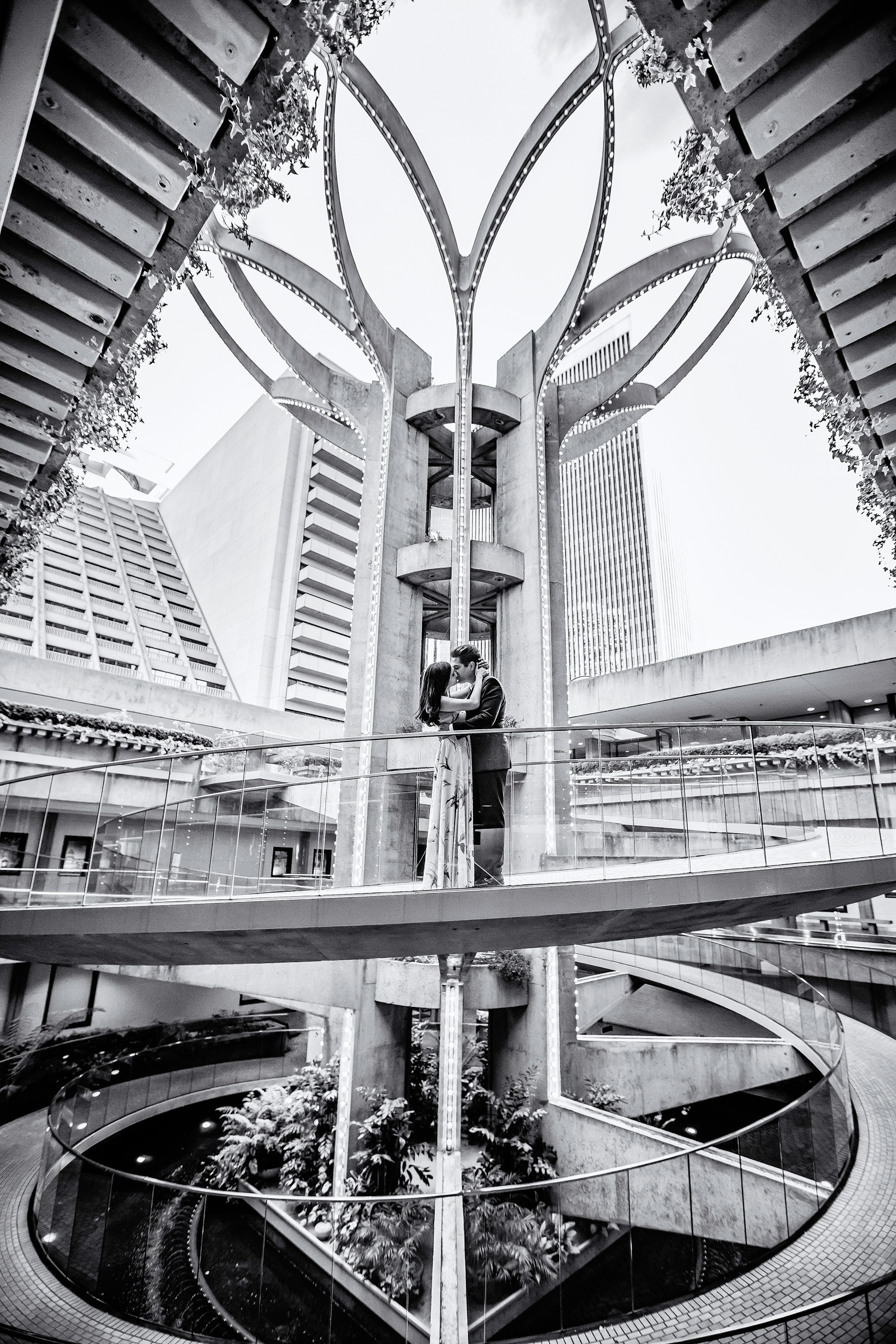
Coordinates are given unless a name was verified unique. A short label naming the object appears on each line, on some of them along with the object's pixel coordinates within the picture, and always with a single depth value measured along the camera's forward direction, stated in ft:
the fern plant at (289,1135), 36.14
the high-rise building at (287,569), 139.44
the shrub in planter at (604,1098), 38.93
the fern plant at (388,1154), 33.96
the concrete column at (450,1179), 20.34
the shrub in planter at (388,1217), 20.94
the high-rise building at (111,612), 130.62
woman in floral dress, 20.89
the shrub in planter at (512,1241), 19.48
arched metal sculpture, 44.19
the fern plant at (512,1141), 33.50
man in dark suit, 21.16
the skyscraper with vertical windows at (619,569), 316.81
